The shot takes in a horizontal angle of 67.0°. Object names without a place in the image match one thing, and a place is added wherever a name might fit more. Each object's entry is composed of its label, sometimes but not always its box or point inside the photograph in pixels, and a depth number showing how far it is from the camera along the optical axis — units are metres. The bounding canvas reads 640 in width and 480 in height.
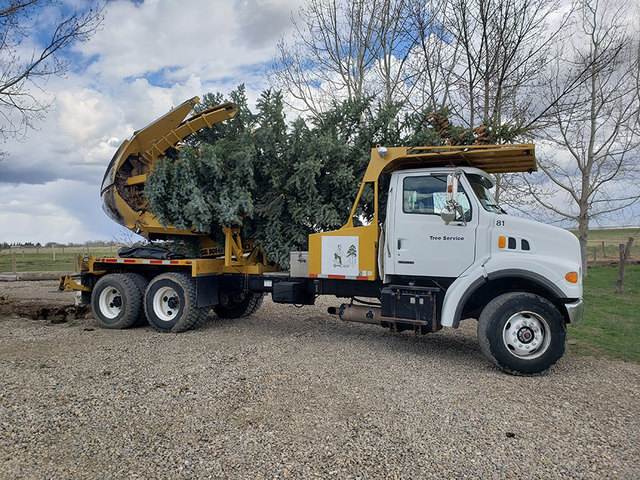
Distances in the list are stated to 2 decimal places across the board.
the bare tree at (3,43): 10.51
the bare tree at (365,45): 15.70
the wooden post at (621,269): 14.04
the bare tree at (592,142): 16.00
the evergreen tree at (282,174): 8.20
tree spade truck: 6.15
